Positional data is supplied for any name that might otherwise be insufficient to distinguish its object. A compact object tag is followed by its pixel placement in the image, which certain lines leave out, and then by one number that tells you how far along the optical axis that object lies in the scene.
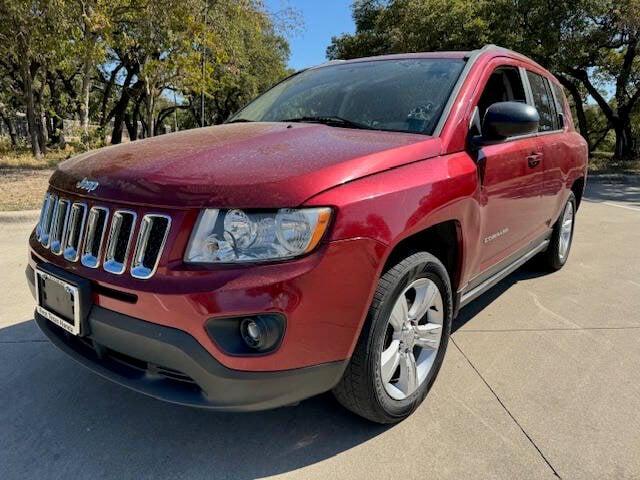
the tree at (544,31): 15.20
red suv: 1.86
